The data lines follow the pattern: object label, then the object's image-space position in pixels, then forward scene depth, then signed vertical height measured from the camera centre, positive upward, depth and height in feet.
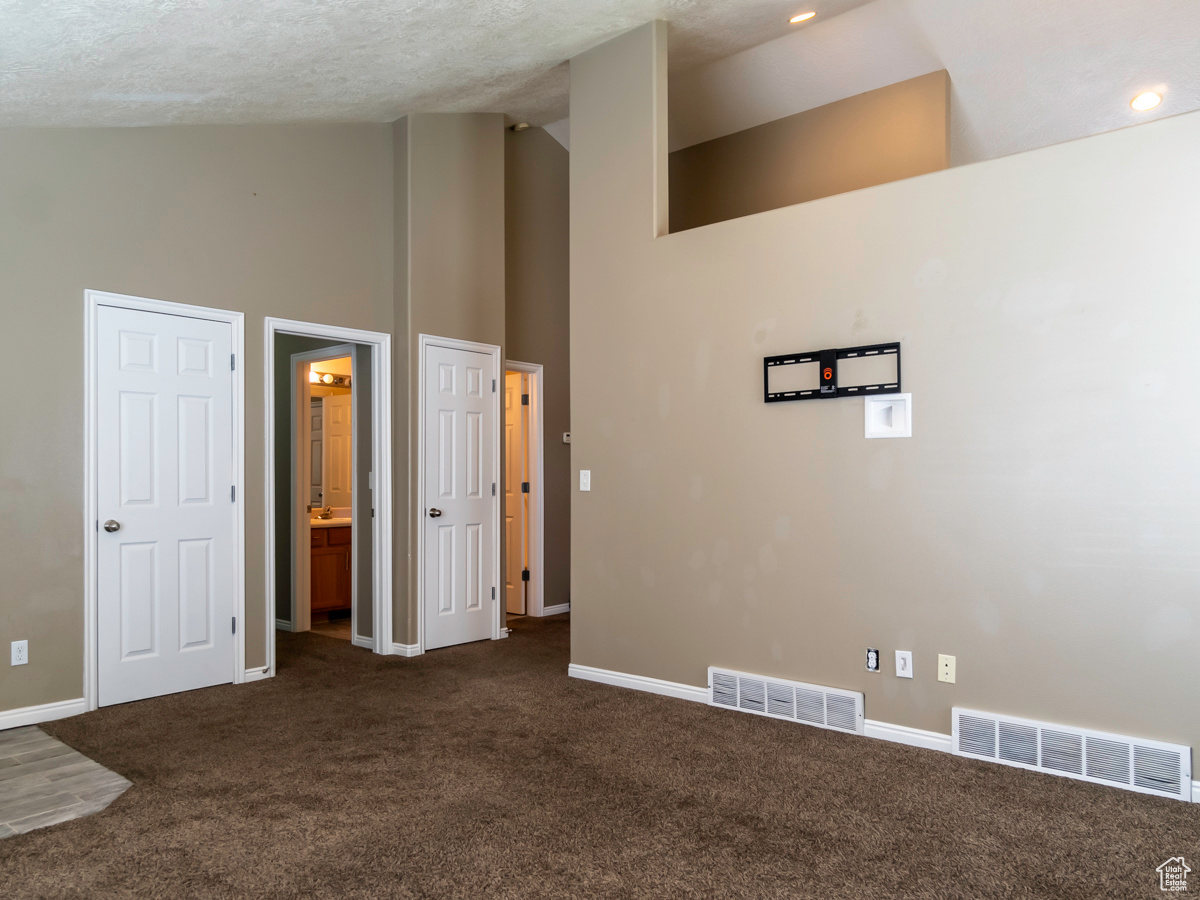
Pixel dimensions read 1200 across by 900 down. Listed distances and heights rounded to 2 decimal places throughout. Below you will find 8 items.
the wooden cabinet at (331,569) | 20.97 -2.64
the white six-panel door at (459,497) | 17.34 -0.62
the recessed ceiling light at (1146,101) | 16.58 +7.58
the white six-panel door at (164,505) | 13.20 -0.56
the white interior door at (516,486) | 21.17 -0.48
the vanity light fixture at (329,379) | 23.41 +2.73
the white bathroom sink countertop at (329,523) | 21.19 -1.41
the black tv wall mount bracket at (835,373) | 11.30 +1.32
